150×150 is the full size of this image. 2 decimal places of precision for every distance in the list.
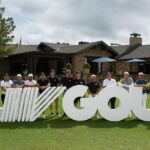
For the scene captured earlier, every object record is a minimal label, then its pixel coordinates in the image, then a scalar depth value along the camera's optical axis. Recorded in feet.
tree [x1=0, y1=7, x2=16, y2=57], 85.68
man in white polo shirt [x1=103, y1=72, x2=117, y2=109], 34.93
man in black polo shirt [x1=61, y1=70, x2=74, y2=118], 33.80
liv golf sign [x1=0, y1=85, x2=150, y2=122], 31.54
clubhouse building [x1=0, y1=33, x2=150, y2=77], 98.66
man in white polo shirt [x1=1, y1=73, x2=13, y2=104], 33.74
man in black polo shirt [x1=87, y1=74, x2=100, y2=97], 33.92
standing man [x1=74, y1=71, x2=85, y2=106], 33.74
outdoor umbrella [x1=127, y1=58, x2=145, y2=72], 98.87
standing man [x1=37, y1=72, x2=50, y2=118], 33.22
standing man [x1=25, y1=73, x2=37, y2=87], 33.79
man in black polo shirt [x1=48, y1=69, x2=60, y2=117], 33.89
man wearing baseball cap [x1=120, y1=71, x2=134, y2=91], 33.60
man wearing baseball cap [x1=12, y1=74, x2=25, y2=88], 33.78
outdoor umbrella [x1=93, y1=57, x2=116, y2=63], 97.83
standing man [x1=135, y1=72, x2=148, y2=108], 33.20
